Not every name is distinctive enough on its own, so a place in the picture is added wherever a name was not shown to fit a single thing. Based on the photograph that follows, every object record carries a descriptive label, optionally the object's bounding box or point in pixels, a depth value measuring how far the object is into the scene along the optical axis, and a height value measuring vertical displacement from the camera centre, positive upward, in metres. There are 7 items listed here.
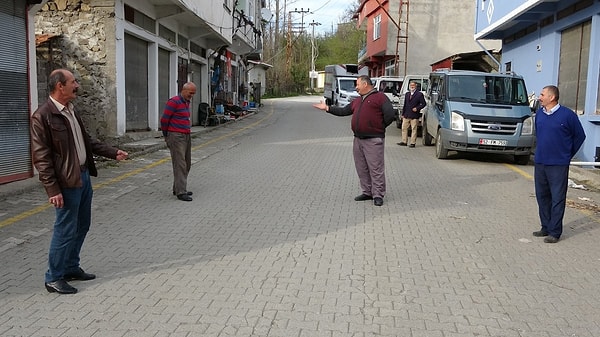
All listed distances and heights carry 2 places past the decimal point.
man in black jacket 15.45 -0.35
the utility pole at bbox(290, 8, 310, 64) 82.46 +10.66
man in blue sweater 6.38 -0.59
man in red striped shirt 8.20 -0.61
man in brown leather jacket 4.28 -0.62
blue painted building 11.92 +1.41
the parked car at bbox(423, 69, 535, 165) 12.37 -0.35
